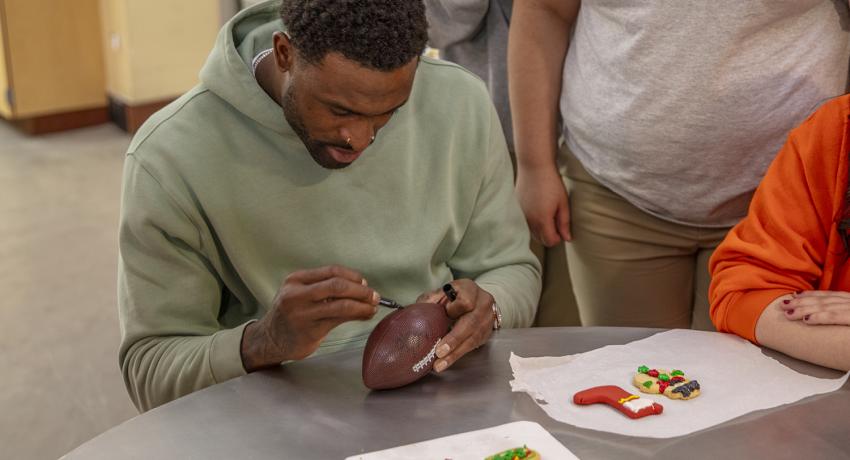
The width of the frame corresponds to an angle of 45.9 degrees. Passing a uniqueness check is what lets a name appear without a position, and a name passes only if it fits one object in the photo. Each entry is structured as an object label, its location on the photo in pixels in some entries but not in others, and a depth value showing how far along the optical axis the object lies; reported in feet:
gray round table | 4.03
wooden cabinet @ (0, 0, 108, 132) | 17.63
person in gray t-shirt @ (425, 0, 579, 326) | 7.28
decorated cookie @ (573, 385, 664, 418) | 4.25
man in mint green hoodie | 4.60
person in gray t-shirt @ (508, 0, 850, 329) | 5.74
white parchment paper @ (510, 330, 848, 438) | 4.23
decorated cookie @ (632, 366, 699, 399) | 4.39
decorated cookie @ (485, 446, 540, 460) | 3.92
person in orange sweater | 5.10
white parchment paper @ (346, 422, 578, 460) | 3.98
